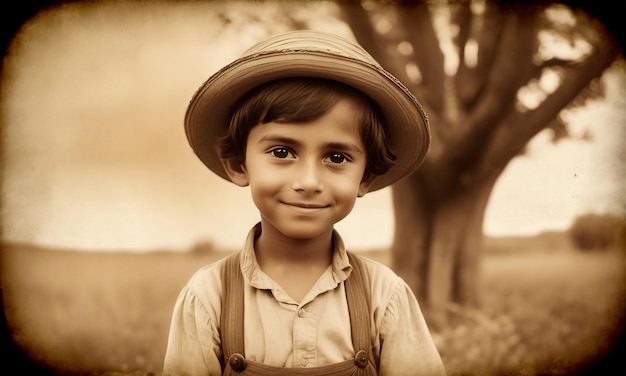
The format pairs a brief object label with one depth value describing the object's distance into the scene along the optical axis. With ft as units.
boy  5.82
